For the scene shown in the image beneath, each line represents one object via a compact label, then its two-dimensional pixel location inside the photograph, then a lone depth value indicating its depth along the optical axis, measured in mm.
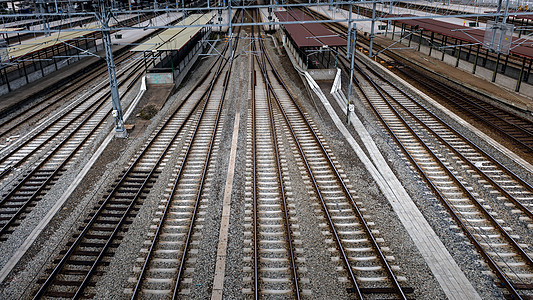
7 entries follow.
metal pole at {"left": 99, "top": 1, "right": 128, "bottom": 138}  16245
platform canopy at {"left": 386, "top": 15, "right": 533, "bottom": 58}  22688
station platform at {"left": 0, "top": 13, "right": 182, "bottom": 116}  23512
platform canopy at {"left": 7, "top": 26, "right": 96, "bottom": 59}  23830
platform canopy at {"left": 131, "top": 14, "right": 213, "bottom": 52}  26689
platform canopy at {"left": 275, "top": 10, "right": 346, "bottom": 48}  27362
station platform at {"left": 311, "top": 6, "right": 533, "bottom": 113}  22219
